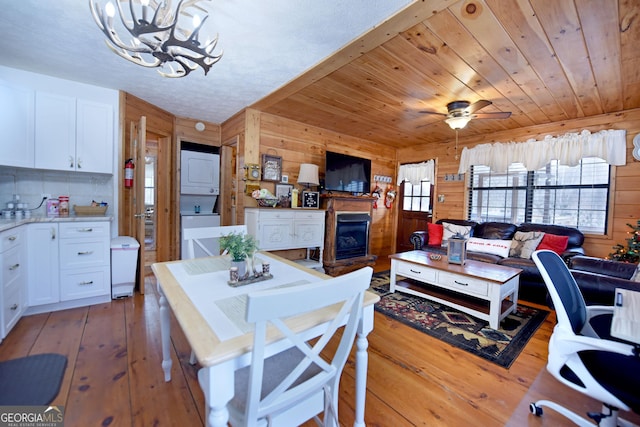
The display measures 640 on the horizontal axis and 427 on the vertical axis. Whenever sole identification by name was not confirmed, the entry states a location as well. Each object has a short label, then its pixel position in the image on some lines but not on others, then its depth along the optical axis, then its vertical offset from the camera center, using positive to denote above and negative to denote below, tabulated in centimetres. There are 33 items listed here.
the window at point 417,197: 533 +17
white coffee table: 238 -78
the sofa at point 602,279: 190 -54
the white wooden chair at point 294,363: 70 -56
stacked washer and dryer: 425 +22
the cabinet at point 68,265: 242 -68
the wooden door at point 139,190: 297 +9
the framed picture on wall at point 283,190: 406 +18
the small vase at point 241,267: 136 -35
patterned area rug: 206 -110
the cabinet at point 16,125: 244 +67
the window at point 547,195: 356 +21
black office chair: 104 -66
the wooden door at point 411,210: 533 -11
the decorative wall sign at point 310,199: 412 +5
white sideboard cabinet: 353 -38
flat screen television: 437 +53
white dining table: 75 -42
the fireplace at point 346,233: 419 -50
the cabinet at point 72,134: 262 +66
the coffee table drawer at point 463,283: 245 -76
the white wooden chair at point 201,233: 196 -26
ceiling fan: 292 +107
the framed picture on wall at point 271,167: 387 +51
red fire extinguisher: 318 +30
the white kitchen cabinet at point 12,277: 195 -67
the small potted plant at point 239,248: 138 -26
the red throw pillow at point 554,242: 332 -43
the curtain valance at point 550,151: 336 +85
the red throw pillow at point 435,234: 433 -47
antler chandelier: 130 +89
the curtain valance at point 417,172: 520 +68
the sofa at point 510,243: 309 -51
